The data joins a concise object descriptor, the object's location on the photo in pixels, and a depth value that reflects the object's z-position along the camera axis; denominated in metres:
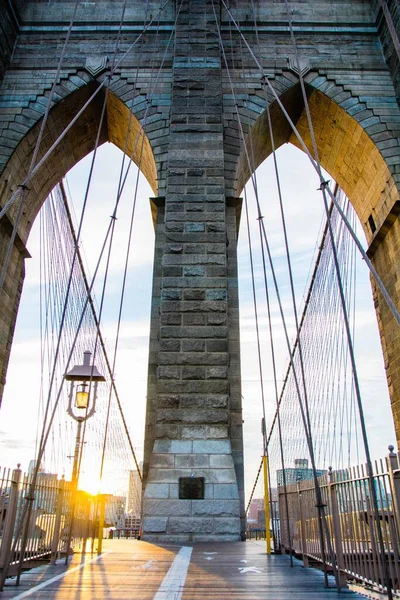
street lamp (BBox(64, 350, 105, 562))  4.76
